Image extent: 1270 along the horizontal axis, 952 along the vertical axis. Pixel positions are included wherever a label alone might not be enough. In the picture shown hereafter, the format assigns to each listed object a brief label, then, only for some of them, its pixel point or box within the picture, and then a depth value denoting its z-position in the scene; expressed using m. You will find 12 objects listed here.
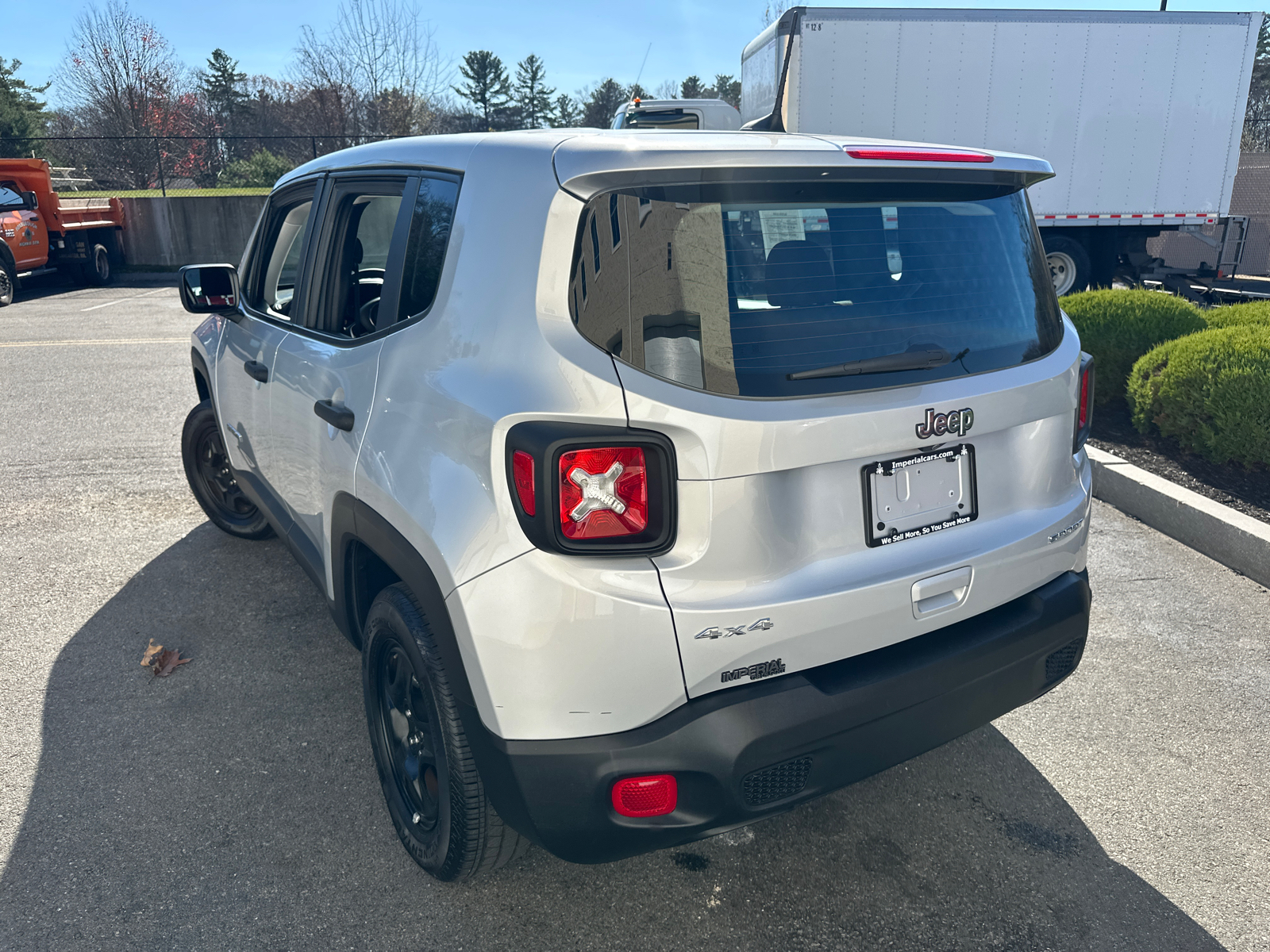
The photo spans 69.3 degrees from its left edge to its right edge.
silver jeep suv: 1.85
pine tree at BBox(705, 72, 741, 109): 68.69
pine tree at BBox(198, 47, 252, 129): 46.09
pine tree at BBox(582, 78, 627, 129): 62.16
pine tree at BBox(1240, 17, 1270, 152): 32.47
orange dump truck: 15.37
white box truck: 11.66
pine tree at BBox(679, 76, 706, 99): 67.44
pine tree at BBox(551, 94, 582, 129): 63.56
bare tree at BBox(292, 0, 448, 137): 27.61
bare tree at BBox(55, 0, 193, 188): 29.30
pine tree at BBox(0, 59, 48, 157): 36.56
